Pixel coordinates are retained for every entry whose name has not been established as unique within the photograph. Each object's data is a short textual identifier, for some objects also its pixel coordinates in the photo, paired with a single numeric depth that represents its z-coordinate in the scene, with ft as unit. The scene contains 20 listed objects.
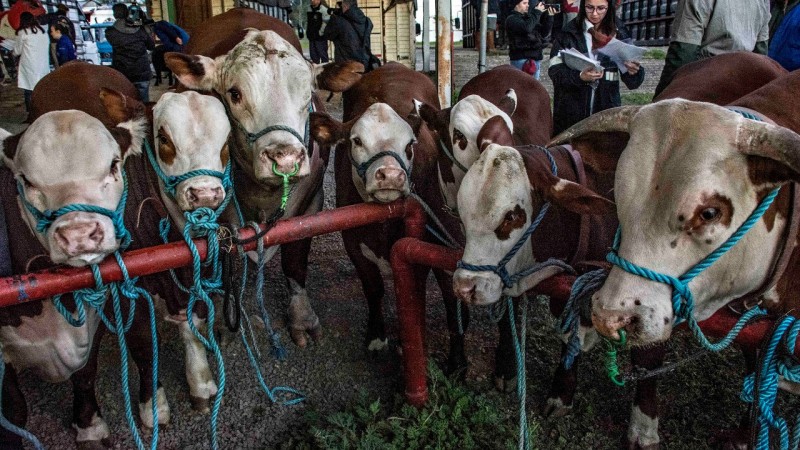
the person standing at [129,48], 29.27
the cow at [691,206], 5.69
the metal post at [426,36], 41.83
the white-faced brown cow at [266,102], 10.25
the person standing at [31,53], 32.89
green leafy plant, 9.28
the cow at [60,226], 7.60
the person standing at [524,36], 31.24
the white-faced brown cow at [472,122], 11.62
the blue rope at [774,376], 5.73
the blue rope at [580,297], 6.77
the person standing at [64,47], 37.06
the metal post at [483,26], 33.14
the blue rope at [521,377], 7.47
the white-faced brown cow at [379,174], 10.70
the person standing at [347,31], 37.32
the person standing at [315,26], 40.86
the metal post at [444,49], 28.53
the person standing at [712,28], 15.23
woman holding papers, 14.97
